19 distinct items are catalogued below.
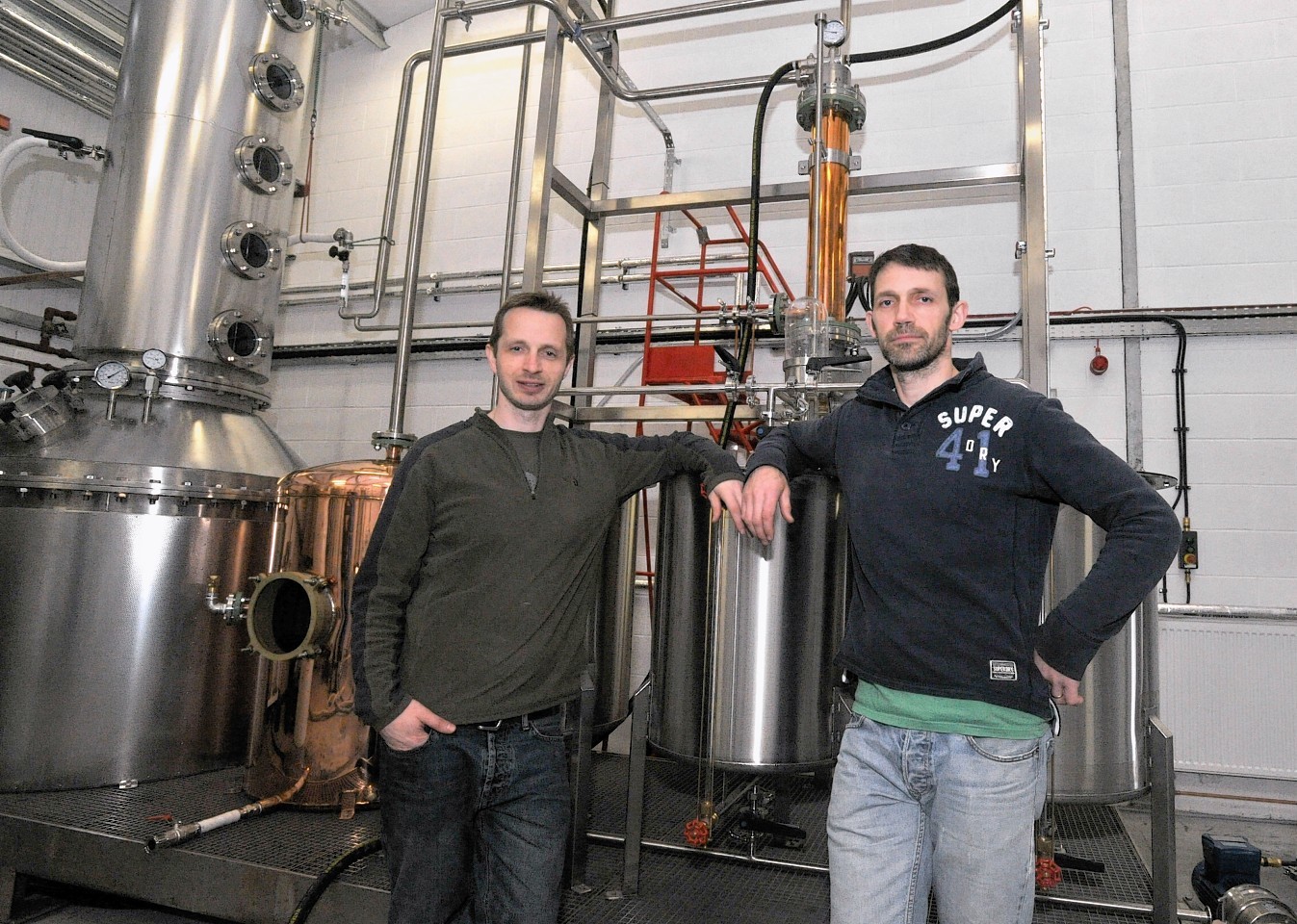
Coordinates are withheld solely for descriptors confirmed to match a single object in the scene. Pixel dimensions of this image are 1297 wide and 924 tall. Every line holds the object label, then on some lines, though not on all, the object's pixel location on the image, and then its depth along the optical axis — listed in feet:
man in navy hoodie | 3.71
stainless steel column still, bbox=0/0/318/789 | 8.00
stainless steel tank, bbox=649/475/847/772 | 6.15
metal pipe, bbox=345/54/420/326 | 11.76
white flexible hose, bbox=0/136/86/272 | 10.73
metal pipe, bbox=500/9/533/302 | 12.17
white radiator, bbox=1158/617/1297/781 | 9.37
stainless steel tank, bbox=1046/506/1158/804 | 6.64
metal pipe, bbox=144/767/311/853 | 6.45
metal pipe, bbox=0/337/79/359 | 12.11
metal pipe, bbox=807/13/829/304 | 7.49
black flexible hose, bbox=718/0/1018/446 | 6.75
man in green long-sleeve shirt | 4.48
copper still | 7.38
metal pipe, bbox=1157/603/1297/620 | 9.46
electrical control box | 9.71
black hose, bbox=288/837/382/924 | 5.86
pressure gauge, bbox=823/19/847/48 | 7.66
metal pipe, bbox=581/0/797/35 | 8.91
